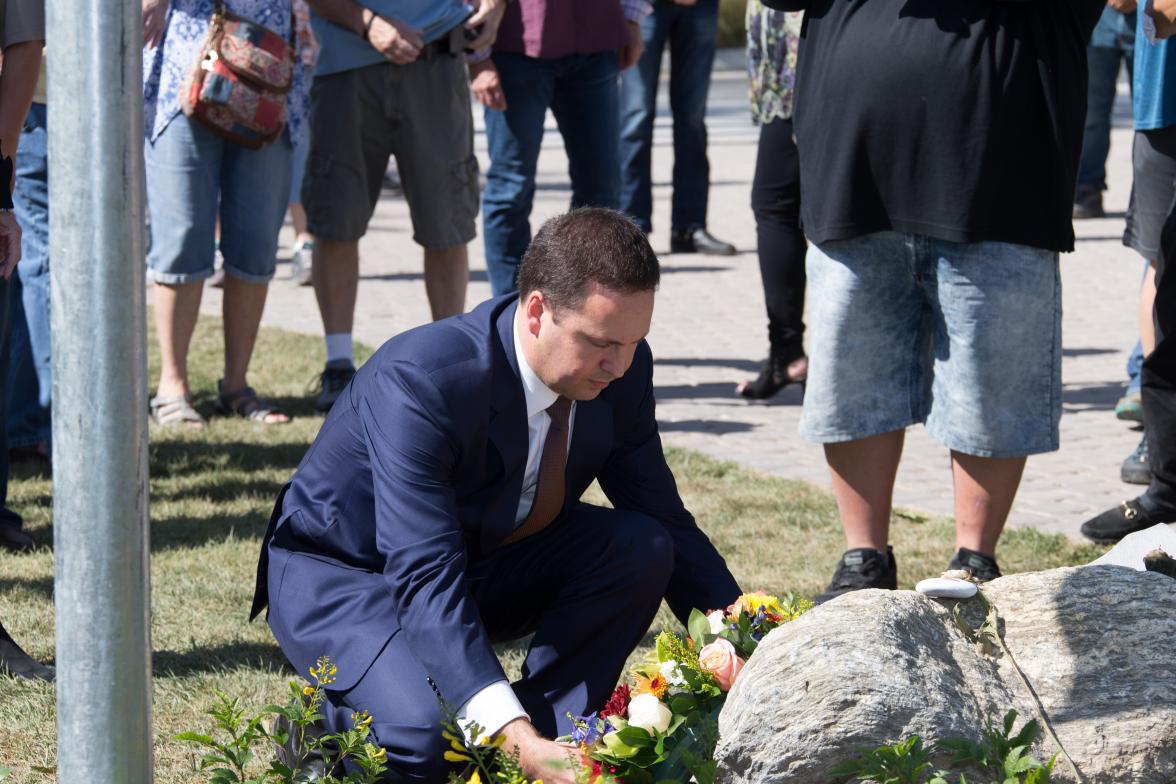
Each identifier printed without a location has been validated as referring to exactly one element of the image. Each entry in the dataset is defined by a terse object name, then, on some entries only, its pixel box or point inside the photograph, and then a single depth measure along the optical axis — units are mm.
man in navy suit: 5754
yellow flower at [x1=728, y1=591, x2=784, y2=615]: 6061
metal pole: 4066
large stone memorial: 5043
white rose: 5281
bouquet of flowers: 5203
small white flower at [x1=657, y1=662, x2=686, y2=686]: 5645
